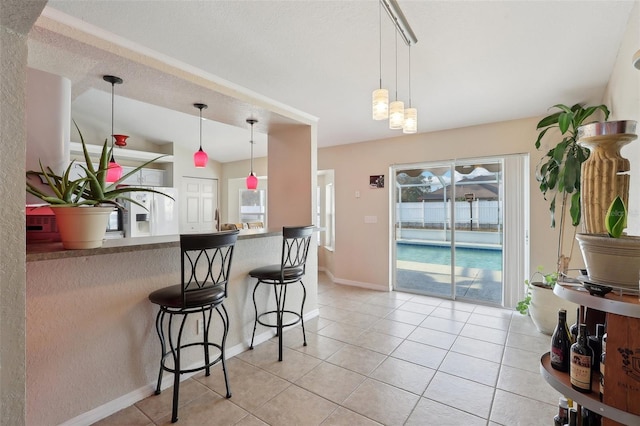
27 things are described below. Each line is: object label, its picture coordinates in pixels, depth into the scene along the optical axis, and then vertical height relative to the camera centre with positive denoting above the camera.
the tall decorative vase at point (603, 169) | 1.04 +0.16
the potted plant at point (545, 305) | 2.87 -0.93
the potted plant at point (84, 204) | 1.55 +0.05
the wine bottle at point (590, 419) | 1.07 -0.77
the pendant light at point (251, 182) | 4.33 +0.47
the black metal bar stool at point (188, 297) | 1.78 -0.54
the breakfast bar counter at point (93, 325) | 1.58 -0.69
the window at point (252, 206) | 7.45 +0.18
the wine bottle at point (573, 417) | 1.20 -0.85
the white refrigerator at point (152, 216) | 5.48 -0.06
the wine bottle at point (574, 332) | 1.20 -0.51
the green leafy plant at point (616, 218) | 0.92 -0.02
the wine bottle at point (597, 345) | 1.06 -0.49
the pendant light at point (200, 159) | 3.41 +0.65
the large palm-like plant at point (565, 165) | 2.64 +0.47
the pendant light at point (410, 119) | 2.19 +0.71
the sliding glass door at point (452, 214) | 4.14 -0.02
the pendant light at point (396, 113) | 1.99 +0.69
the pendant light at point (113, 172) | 2.73 +0.40
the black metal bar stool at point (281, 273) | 2.53 -0.54
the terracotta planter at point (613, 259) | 0.90 -0.15
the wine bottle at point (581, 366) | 0.97 -0.52
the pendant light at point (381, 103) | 1.87 +0.72
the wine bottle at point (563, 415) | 1.30 -0.91
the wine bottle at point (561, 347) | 1.11 -0.53
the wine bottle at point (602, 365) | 0.90 -0.48
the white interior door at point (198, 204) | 6.63 +0.21
